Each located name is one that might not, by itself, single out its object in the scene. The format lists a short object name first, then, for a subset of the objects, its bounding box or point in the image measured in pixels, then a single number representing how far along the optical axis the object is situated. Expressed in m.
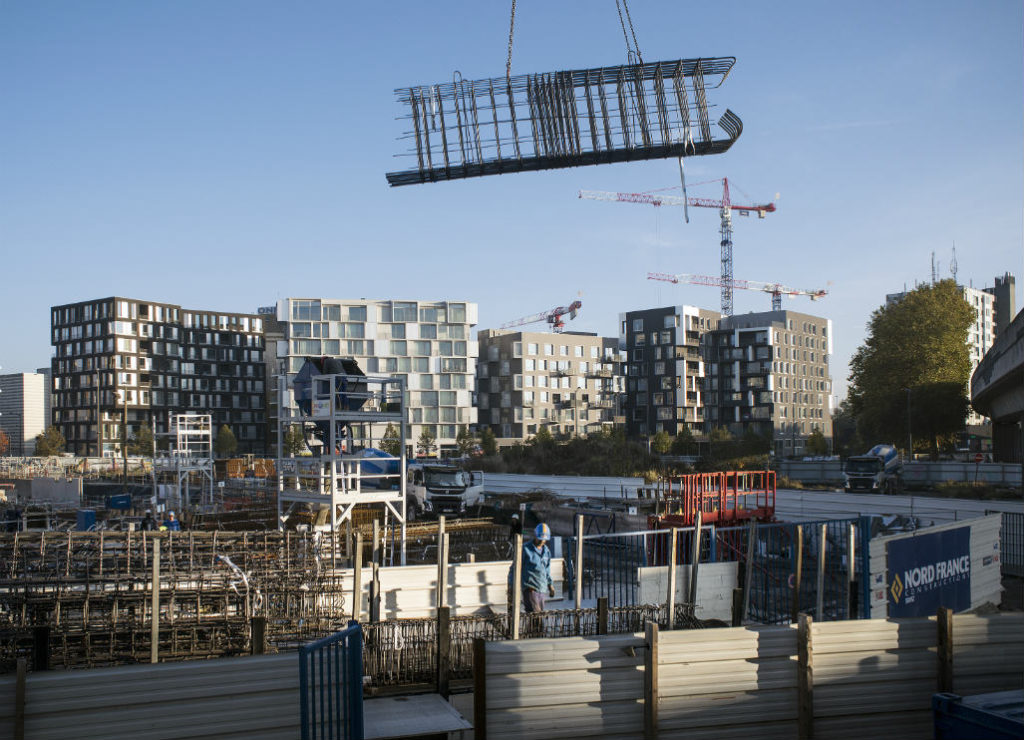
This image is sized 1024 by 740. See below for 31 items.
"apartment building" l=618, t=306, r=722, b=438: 106.31
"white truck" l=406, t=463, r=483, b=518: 36.59
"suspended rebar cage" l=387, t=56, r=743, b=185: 19.20
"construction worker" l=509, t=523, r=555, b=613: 13.12
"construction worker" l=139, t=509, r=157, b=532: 23.75
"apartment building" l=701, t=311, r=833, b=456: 106.38
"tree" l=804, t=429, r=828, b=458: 88.94
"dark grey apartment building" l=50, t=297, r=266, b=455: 103.81
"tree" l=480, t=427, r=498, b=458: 84.12
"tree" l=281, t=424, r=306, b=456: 92.44
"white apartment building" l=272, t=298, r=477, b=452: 85.25
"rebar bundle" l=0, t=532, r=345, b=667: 11.70
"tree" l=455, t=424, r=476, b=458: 82.44
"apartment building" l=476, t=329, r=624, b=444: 103.81
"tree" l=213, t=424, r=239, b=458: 96.75
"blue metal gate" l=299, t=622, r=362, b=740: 7.62
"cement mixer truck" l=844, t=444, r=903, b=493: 45.50
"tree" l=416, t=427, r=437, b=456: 86.00
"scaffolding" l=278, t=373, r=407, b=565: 18.50
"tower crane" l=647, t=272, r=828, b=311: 188.25
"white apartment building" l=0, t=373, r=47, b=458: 176.50
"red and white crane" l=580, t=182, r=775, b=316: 167.89
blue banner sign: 12.54
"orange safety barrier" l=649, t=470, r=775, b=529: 23.45
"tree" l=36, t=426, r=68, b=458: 98.19
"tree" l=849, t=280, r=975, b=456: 59.38
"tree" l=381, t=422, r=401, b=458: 81.74
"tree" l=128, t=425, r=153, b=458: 94.69
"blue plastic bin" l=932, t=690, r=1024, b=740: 7.79
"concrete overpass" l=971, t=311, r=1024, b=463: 31.33
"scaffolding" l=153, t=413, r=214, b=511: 32.94
